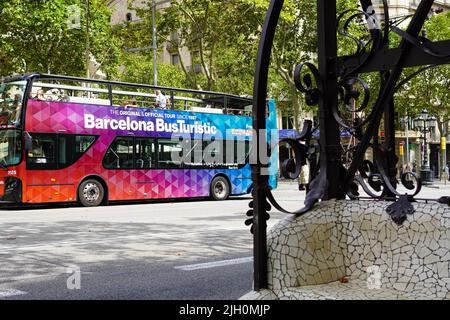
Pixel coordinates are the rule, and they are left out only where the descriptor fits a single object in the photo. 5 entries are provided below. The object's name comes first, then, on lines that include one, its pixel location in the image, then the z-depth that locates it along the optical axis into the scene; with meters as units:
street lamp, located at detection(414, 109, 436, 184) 31.38
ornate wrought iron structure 3.04
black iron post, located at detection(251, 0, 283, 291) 3.02
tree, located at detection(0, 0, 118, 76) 26.14
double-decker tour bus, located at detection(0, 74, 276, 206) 16.80
